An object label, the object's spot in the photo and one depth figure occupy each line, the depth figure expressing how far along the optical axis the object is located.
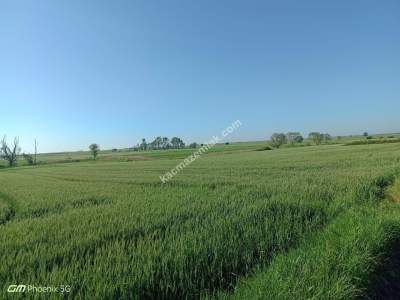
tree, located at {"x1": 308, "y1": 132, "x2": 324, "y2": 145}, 116.50
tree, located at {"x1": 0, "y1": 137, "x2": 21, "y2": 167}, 88.75
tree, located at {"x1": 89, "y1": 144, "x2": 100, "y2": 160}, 110.78
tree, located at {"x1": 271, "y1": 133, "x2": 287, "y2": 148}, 113.69
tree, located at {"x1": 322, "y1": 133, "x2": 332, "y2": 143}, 130.57
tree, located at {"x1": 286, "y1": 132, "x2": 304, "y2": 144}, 126.89
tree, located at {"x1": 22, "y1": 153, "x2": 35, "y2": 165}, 92.39
